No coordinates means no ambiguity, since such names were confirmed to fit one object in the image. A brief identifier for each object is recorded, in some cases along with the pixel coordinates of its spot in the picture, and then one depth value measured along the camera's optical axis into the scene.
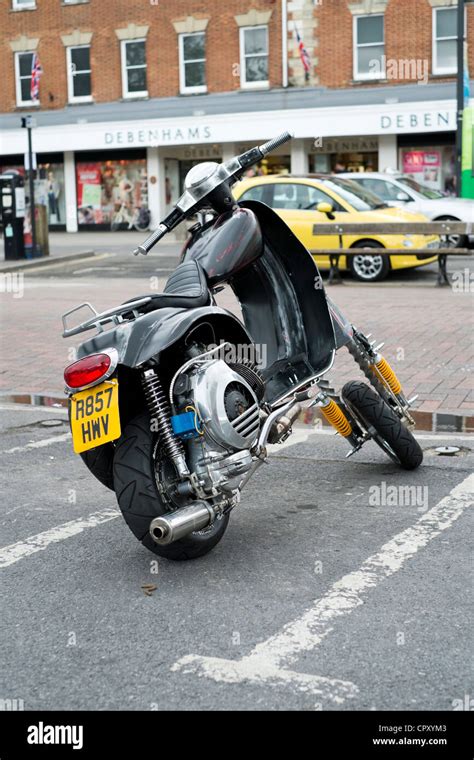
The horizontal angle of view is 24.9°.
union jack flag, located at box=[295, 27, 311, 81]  30.84
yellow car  16.14
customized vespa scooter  4.27
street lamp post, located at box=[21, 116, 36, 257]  21.72
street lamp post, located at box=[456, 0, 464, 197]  22.55
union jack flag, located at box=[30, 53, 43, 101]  34.94
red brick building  29.98
